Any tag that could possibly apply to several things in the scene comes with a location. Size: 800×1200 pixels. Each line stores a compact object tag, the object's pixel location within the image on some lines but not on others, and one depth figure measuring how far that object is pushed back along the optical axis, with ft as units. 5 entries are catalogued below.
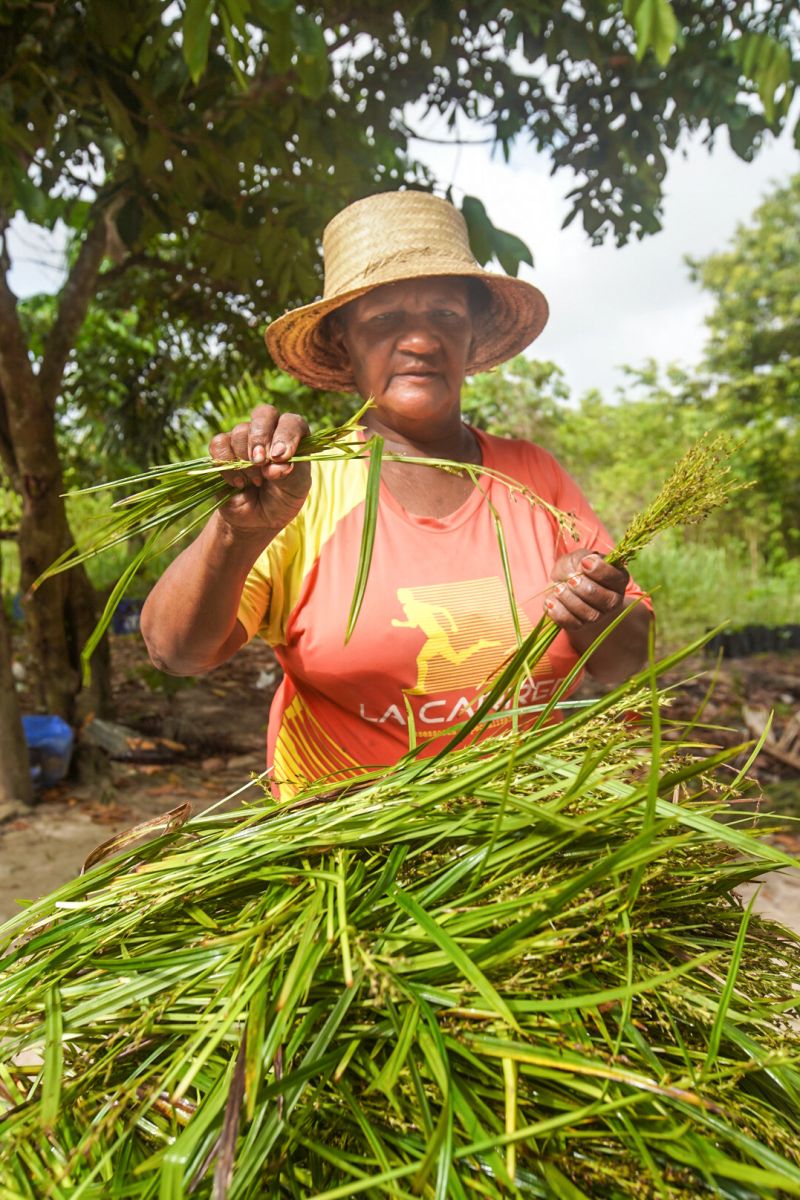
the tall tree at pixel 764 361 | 50.75
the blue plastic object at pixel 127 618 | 27.07
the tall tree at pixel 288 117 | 8.90
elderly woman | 5.01
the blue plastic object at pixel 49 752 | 16.52
